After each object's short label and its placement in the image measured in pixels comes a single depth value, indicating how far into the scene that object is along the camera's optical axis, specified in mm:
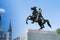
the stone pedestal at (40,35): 22984
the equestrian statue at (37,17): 16844
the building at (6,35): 72938
